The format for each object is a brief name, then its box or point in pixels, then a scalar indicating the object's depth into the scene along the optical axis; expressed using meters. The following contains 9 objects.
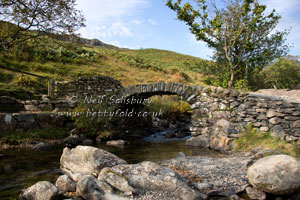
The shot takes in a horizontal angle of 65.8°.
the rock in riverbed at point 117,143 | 8.85
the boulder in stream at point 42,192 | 3.51
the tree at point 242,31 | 13.08
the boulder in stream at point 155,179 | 3.76
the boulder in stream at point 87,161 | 4.66
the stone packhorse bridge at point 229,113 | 7.52
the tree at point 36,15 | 9.53
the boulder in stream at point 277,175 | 3.86
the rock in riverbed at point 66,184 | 4.01
